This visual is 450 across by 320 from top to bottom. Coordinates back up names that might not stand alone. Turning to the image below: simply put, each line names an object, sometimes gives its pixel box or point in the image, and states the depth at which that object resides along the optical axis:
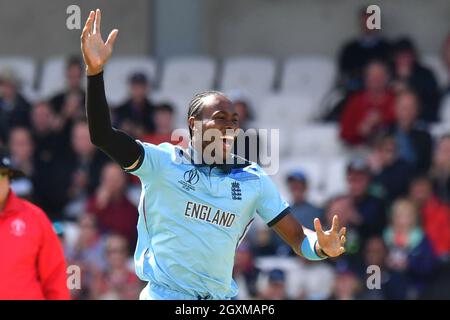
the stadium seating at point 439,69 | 12.48
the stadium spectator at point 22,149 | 12.29
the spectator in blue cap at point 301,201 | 11.07
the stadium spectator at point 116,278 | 10.90
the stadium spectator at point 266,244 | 11.23
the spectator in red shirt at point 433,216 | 10.95
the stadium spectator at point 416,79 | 11.99
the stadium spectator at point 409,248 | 10.80
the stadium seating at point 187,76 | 13.34
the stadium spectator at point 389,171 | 11.31
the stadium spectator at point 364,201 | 11.05
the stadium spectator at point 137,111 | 12.30
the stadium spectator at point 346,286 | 10.46
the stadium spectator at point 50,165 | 12.15
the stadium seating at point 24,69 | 13.60
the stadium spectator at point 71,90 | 12.76
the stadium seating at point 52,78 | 13.30
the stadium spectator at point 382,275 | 10.55
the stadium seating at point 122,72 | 13.24
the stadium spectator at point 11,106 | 12.65
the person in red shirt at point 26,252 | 7.79
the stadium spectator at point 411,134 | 11.48
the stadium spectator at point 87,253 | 11.16
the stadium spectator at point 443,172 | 11.23
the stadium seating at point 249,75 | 13.27
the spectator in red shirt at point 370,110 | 11.96
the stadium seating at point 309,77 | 13.02
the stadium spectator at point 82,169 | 12.09
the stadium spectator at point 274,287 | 10.49
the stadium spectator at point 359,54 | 12.60
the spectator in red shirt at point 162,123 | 12.01
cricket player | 6.13
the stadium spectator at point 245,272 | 10.66
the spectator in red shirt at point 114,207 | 11.55
